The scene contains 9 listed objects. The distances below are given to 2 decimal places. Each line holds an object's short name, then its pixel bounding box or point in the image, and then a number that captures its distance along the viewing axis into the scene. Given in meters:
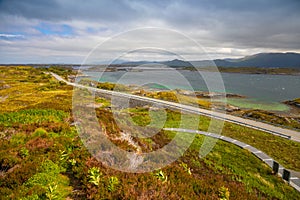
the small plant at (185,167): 9.01
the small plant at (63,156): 7.93
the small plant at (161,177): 7.09
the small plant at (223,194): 6.72
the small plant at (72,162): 7.52
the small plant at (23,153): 8.18
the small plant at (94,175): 6.22
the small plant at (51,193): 5.42
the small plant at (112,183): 6.04
